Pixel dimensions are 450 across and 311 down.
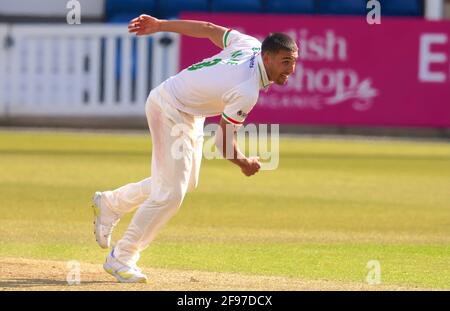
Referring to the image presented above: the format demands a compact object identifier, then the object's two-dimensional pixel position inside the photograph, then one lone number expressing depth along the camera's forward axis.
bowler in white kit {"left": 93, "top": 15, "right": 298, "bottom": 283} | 9.36
